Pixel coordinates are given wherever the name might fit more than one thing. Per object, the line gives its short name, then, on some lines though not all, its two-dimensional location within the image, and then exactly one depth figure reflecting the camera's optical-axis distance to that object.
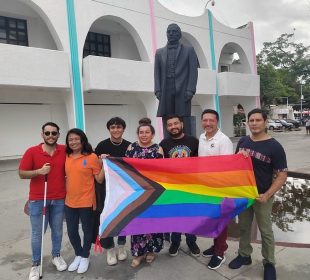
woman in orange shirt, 3.20
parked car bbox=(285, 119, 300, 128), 37.61
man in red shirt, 3.16
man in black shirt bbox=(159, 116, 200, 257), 3.37
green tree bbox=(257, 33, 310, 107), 48.53
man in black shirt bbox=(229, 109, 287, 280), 2.89
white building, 11.72
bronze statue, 4.66
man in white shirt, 3.27
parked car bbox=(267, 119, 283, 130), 34.65
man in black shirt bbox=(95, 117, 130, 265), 3.47
